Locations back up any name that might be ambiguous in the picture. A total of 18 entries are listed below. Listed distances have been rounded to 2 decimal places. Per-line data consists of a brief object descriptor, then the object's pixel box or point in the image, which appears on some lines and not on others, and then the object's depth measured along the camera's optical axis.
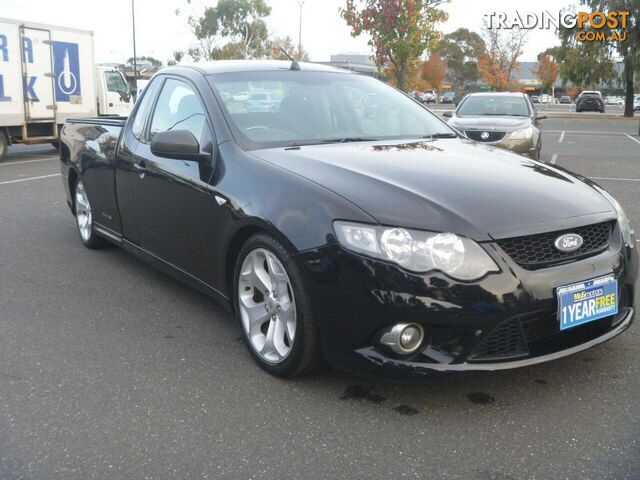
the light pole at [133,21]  47.28
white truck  13.73
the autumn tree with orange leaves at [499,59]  63.88
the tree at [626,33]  37.69
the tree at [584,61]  40.47
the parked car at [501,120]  11.82
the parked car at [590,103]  49.50
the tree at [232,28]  64.94
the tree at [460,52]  92.38
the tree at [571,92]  99.29
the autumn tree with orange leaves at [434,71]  88.19
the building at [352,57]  111.40
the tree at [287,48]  58.19
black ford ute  2.87
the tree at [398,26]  21.16
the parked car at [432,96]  76.16
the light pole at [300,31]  50.33
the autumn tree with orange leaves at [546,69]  79.12
